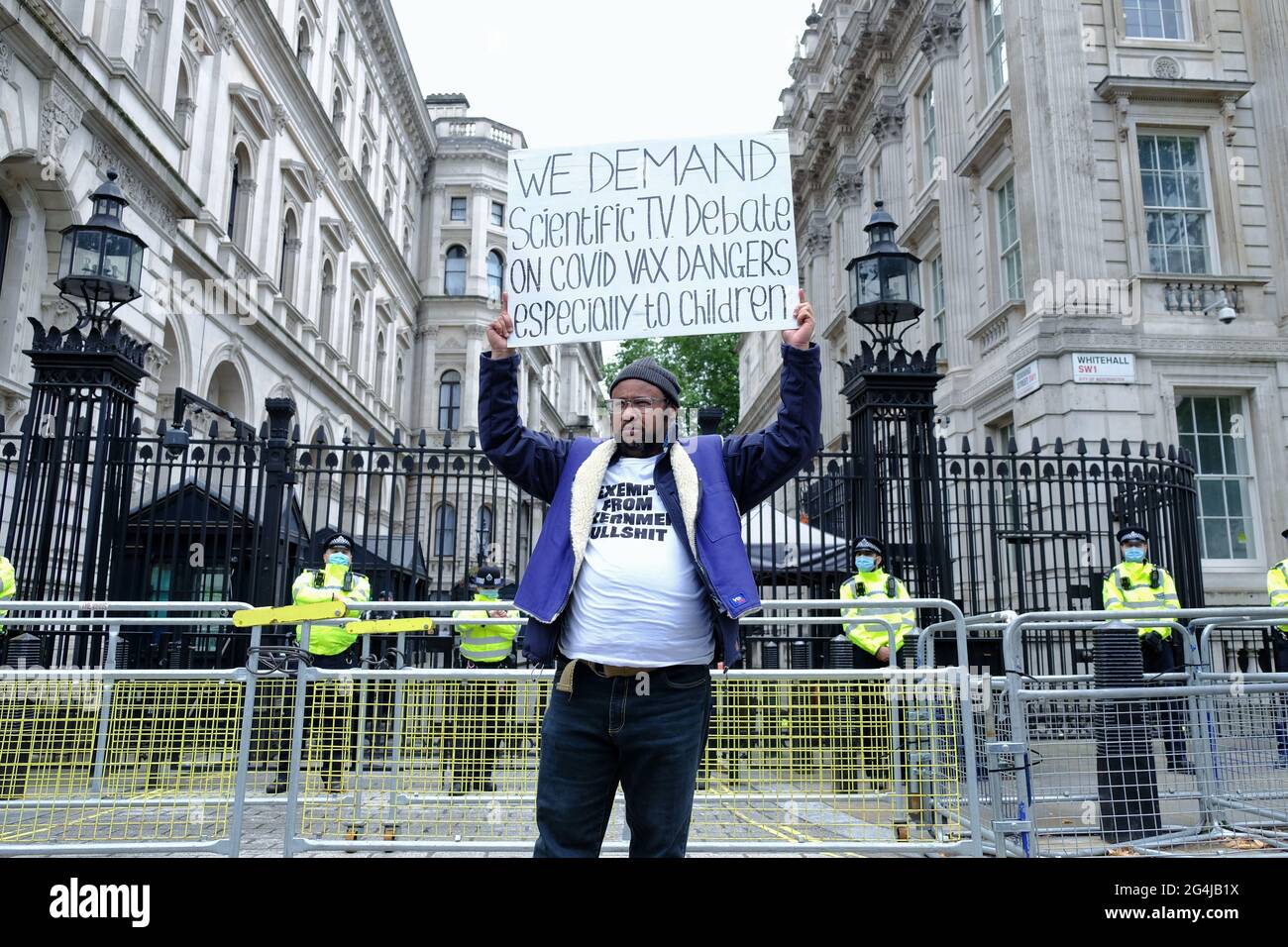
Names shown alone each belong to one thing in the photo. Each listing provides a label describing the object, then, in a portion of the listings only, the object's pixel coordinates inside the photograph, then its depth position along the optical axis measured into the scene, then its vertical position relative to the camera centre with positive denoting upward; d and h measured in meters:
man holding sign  2.70 +0.16
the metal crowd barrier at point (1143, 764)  4.61 -0.65
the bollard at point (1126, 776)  4.80 -0.70
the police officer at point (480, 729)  4.64 -0.45
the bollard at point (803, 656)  8.66 -0.15
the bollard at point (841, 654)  6.98 -0.10
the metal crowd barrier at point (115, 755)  4.55 -0.59
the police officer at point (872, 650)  4.57 -0.07
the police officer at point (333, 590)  7.21 +0.45
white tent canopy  9.63 +1.01
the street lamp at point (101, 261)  8.40 +3.48
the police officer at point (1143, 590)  7.80 +0.45
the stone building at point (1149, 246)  14.93 +6.78
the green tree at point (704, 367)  51.66 +15.45
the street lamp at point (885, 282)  8.24 +3.23
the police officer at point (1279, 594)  9.64 +0.49
